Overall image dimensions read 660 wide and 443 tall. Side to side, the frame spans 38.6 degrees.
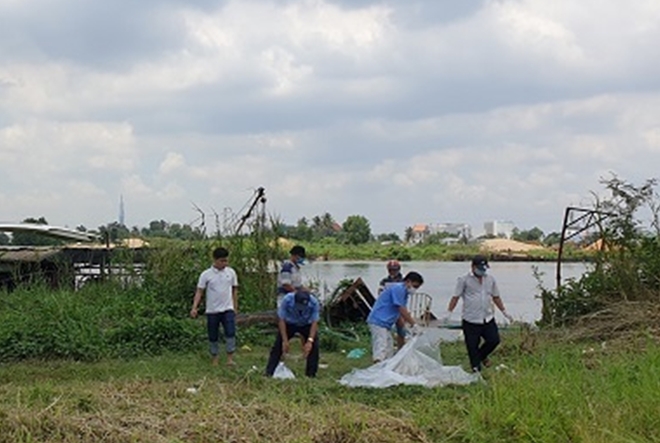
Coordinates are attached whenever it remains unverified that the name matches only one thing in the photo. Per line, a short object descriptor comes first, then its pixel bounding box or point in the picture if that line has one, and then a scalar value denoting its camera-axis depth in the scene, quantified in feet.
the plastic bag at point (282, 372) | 33.03
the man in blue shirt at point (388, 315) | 35.99
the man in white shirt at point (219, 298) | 37.17
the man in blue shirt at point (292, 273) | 37.19
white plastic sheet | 30.94
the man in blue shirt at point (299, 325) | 33.58
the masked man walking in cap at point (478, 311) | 35.96
